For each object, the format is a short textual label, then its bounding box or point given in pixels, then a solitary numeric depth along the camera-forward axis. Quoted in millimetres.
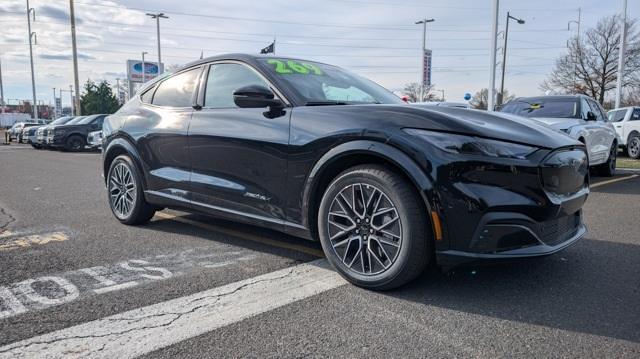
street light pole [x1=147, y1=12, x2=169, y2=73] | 41938
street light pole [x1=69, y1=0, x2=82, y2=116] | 33375
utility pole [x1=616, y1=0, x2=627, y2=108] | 24777
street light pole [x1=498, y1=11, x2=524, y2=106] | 35556
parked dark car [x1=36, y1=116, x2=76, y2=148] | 21172
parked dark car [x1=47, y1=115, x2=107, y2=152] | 20422
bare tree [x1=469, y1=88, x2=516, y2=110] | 63875
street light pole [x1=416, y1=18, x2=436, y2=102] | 39100
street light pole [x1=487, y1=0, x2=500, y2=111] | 17562
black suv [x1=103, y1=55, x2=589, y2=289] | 2836
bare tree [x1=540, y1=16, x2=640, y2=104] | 41312
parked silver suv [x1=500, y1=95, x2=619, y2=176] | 7871
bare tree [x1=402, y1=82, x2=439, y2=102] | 66712
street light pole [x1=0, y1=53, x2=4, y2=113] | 57256
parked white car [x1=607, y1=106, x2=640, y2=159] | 13906
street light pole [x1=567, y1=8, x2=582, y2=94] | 43356
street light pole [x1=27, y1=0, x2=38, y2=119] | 50688
